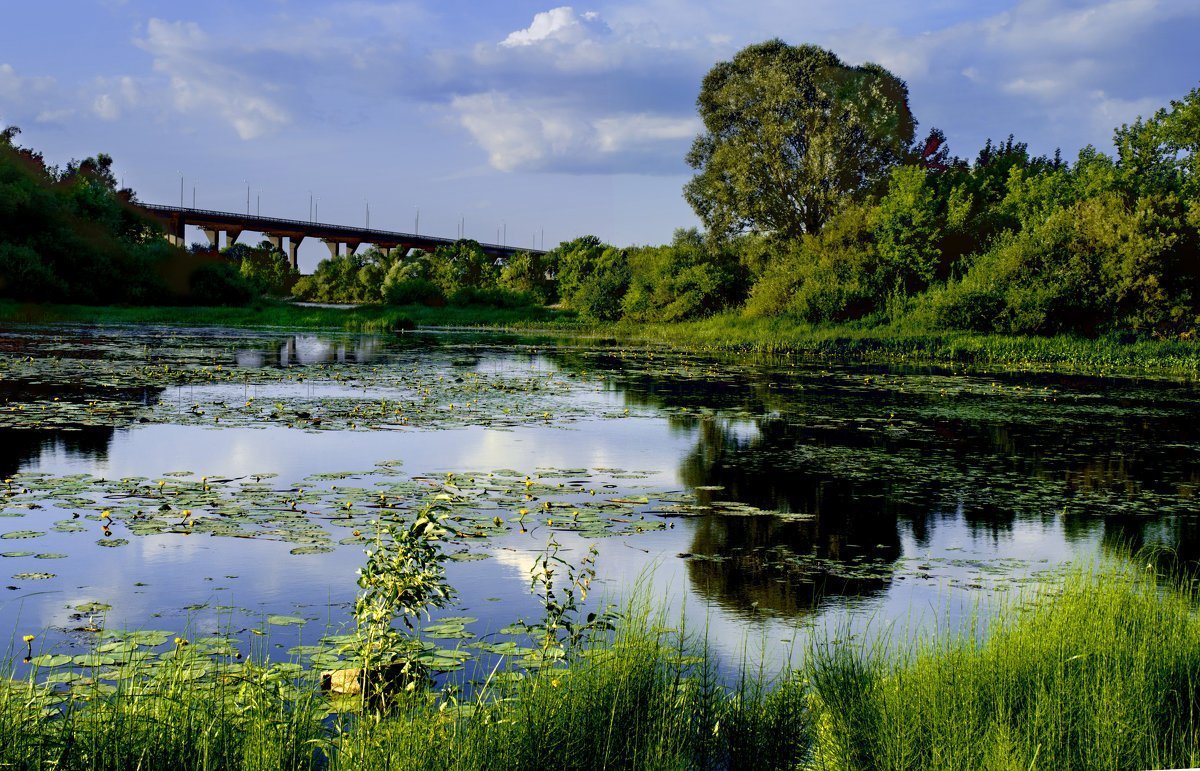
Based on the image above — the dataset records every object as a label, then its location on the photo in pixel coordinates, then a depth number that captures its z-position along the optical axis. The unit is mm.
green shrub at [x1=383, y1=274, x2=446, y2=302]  81688
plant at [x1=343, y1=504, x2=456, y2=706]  5594
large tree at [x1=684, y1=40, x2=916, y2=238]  51625
